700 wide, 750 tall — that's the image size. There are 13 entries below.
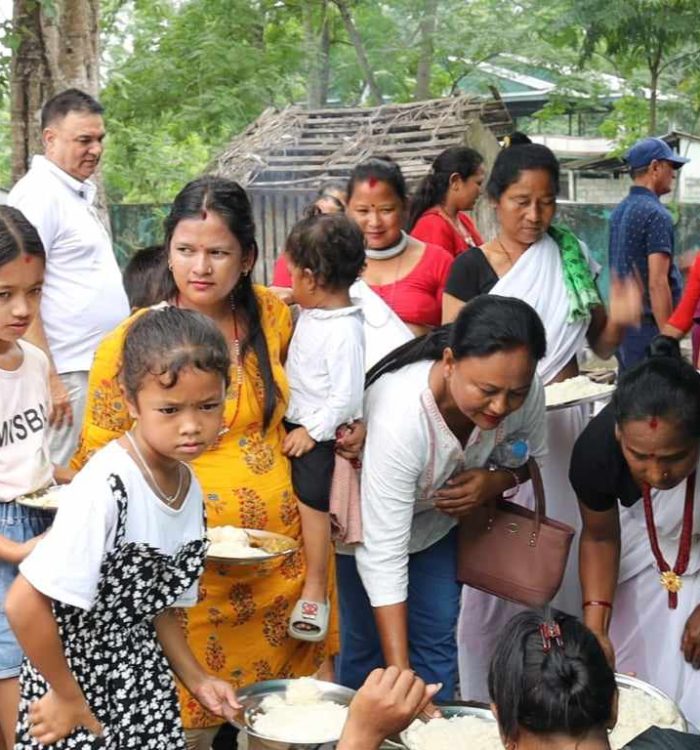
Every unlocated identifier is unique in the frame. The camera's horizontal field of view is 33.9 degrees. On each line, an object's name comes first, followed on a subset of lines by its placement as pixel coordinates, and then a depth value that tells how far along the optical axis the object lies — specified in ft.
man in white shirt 15.06
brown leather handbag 10.23
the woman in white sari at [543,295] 12.60
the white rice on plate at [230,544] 8.74
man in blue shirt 17.44
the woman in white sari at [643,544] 9.74
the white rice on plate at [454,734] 8.35
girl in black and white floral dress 6.75
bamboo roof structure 30.68
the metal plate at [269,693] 8.61
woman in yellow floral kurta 9.00
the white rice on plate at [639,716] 8.72
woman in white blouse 9.20
